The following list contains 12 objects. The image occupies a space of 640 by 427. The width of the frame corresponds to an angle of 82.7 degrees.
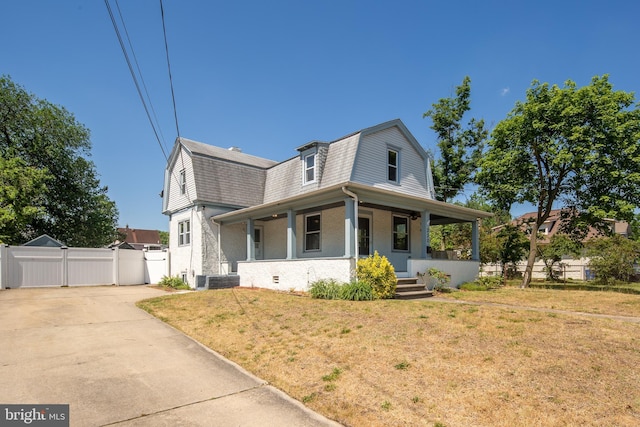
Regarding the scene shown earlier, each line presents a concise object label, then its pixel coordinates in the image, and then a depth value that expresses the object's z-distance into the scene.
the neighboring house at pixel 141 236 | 73.19
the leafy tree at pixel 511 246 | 22.31
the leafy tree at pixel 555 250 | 24.41
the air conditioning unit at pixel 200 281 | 16.17
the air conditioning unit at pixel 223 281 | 15.34
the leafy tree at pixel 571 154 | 15.88
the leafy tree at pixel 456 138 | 25.64
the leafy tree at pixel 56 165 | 25.59
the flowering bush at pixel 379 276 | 10.74
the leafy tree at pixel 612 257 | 22.61
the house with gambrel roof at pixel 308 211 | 13.07
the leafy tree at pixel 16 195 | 20.66
